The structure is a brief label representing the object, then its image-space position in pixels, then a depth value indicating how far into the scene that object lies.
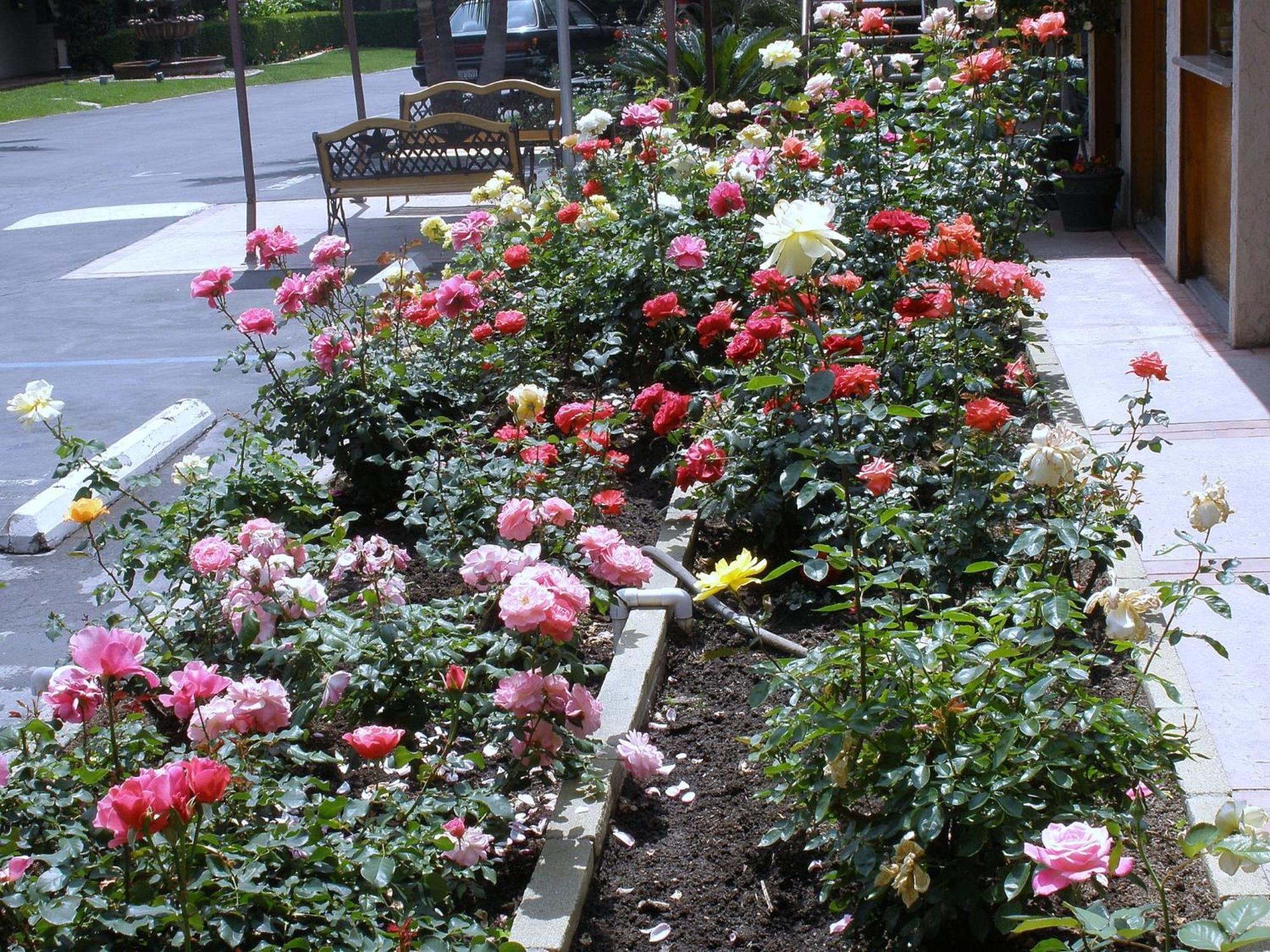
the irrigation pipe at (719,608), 3.09
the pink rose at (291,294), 4.29
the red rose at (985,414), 3.07
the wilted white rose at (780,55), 5.79
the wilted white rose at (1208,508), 2.25
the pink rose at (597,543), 2.97
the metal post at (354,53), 13.22
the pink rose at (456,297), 4.39
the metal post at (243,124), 10.92
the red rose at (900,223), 4.16
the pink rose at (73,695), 2.23
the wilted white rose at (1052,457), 2.32
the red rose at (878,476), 2.93
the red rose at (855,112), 5.56
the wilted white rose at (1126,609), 2.12
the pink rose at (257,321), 4.08
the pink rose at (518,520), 3.07
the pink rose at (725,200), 5.01
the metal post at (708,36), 10.84
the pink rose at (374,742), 2.22
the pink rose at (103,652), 2.00
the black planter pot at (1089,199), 8.85
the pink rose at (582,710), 2.67
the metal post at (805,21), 12.56
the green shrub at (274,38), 38.81
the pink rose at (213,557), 2.94
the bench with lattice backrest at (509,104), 11.77
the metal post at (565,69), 9.48
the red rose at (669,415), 3.71
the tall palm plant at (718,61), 13.34
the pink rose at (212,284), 4.14
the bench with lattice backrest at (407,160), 10.88
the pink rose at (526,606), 2.48
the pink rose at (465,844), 2.37
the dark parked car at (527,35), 19.83
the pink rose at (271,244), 4.49
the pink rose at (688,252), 4.76
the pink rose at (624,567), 2.93
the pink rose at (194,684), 2.09
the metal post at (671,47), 10.96
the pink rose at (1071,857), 1.69
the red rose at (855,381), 3.21
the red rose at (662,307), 4.36
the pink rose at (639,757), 2.83
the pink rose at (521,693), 2.59
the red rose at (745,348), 3.60
